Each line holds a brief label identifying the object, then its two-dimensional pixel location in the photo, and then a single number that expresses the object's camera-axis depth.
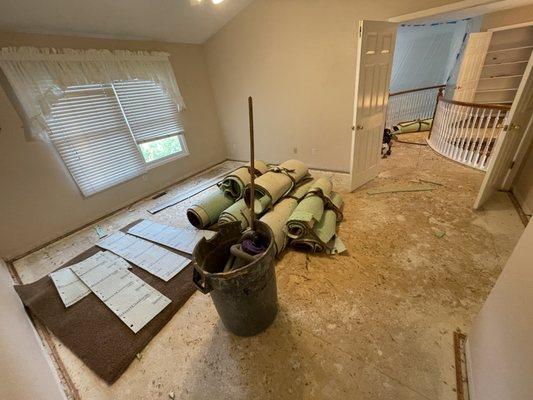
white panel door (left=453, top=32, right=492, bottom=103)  4.05
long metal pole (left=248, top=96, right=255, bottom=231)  1.34
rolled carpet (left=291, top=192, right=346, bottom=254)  2.06
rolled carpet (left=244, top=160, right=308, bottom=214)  2.38
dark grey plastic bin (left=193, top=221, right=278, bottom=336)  1.20
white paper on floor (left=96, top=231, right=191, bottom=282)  2.07
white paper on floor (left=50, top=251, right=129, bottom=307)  1.86
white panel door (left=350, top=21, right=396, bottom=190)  2.38
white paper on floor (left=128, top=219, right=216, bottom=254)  2.39
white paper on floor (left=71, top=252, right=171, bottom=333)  1.69
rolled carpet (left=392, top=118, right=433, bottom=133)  5.10
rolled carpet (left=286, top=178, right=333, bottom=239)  2.02
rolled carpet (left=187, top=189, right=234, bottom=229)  2.54
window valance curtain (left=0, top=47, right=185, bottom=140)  2.20
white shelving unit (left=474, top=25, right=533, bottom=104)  4.18
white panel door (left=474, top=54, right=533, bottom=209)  1.95
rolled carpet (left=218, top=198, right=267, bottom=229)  2.30
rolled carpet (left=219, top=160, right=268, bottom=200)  2.76
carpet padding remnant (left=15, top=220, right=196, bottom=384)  1.46
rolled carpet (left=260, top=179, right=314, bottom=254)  2.07
